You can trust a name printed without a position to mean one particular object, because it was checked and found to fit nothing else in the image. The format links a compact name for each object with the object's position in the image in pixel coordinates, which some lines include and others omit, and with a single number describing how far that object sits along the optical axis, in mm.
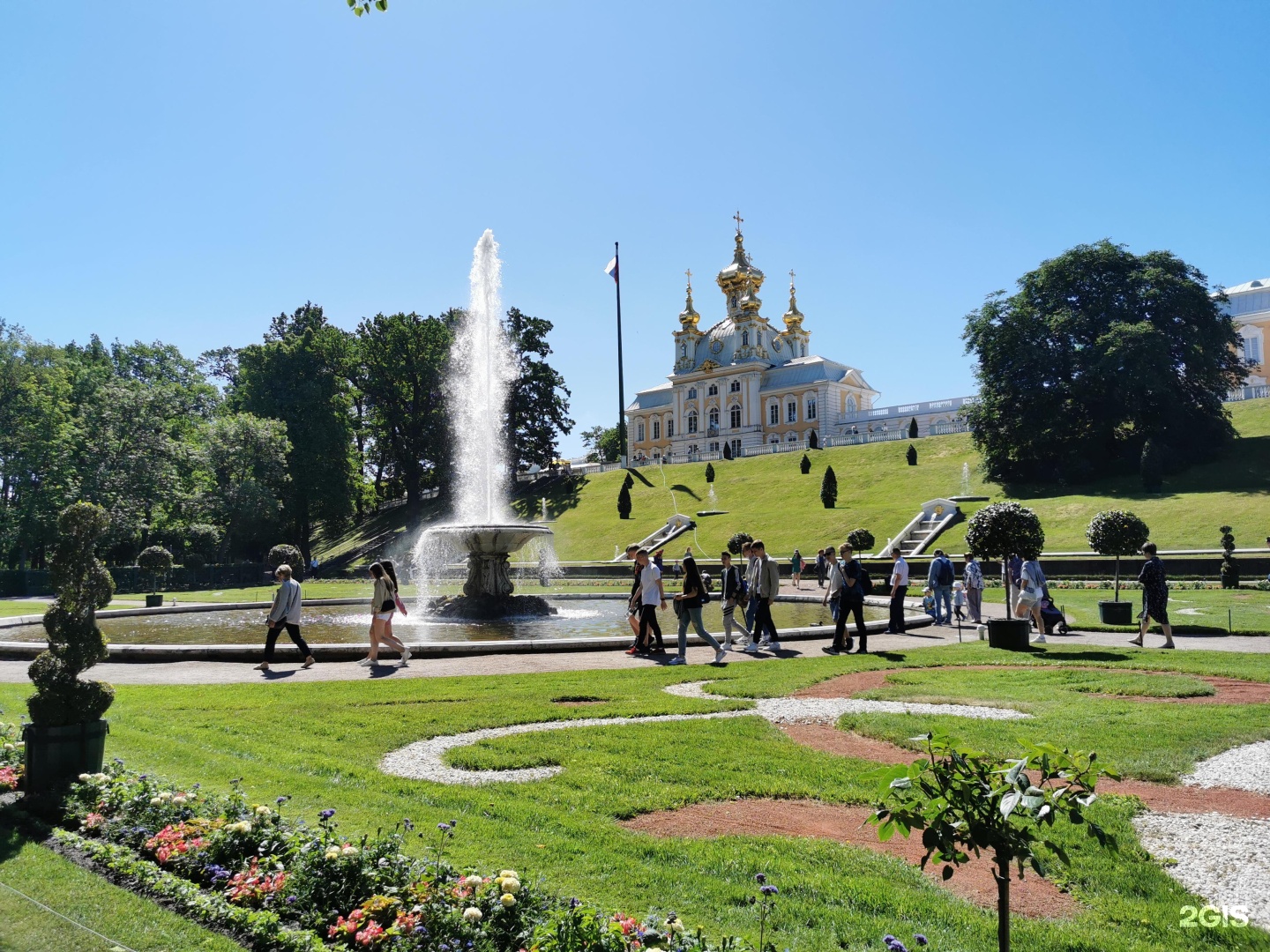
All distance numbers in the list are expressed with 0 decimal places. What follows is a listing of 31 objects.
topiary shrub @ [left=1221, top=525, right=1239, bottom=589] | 24609
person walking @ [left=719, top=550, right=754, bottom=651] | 14102
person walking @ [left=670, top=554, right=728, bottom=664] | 12727
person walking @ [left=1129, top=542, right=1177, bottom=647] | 13219
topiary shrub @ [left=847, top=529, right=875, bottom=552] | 31109
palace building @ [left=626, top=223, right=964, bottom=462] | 83375
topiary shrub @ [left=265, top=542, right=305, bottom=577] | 28656
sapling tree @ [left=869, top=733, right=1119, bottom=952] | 2555
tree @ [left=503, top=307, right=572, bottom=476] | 67312
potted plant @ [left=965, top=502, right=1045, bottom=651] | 14680
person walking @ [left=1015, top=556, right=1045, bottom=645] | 15266
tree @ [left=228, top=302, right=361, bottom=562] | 53469
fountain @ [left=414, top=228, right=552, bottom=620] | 19375
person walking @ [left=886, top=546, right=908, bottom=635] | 15883
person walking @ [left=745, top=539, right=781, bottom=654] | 13734
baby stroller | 15719
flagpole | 68662
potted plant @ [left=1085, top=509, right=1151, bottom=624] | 18172
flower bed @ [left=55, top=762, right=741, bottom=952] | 3436
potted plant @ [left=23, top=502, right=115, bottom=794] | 5770
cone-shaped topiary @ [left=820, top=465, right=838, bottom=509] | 46125
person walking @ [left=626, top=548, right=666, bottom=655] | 13047
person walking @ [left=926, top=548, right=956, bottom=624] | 18484
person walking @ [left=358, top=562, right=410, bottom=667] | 12195
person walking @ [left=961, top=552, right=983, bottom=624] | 17897
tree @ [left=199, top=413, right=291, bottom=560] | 45031
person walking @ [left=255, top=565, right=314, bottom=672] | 12055
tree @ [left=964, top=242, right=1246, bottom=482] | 44125
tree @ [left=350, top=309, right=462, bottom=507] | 62656
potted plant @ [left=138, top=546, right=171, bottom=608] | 26797
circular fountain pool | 15625
